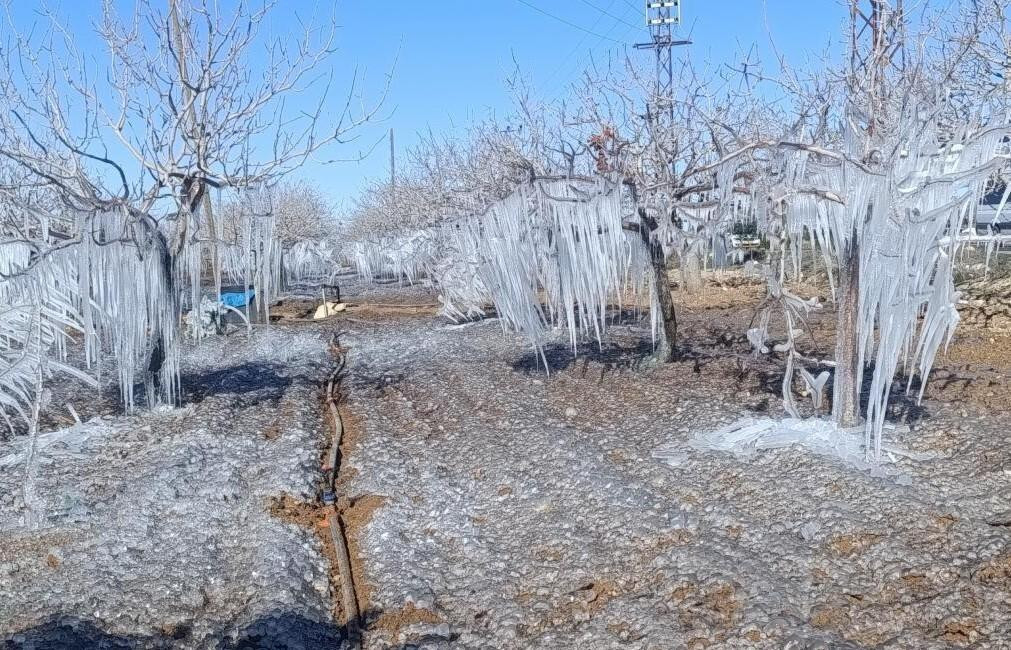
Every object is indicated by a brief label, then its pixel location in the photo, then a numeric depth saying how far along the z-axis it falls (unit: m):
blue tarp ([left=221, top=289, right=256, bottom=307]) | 17.47
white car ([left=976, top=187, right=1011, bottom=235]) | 11.32
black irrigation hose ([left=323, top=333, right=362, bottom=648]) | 4.74
